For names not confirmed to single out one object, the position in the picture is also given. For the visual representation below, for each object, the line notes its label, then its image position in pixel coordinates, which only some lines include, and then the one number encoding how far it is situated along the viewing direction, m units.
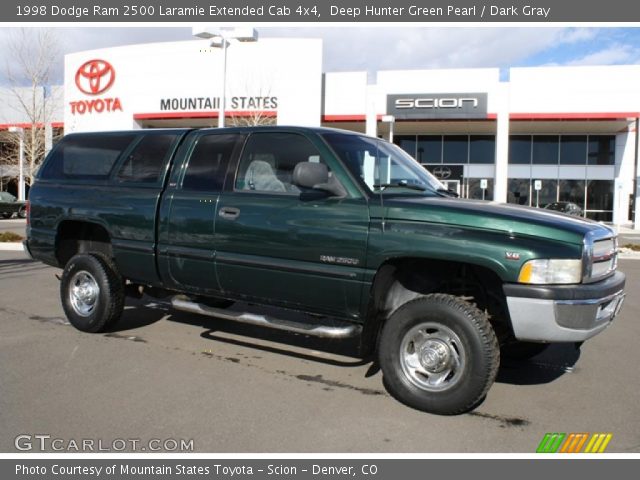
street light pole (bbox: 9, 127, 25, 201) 27.71
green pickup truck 3.71
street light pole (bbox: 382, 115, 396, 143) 23.56
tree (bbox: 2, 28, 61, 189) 24.41
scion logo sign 25.84
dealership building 25.80
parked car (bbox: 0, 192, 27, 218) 28.62
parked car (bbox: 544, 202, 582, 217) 25.47
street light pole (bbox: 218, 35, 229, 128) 17.62
